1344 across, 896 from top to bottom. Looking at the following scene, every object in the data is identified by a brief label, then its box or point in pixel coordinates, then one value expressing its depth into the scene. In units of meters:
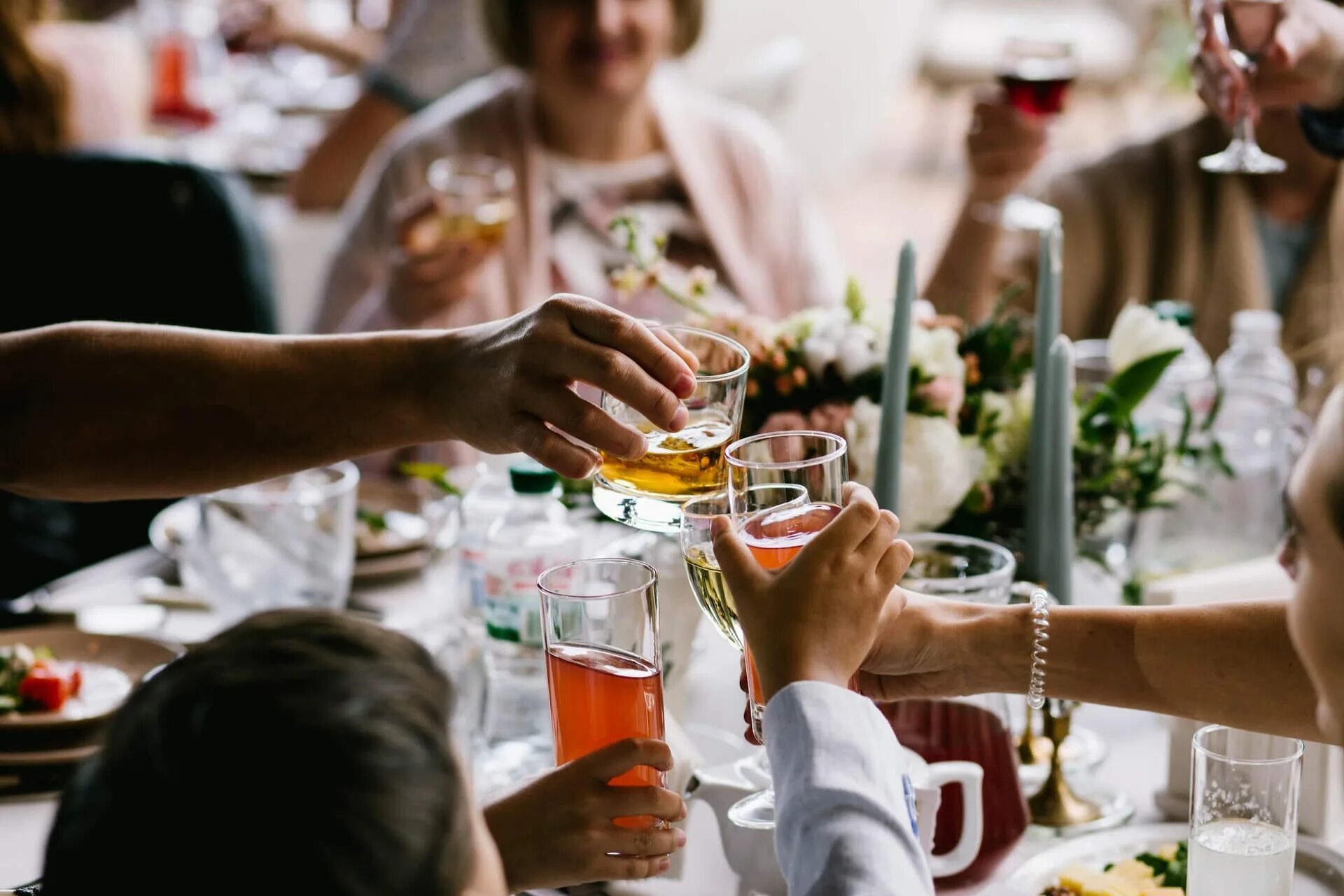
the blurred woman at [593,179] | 2.71
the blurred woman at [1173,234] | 2.37
